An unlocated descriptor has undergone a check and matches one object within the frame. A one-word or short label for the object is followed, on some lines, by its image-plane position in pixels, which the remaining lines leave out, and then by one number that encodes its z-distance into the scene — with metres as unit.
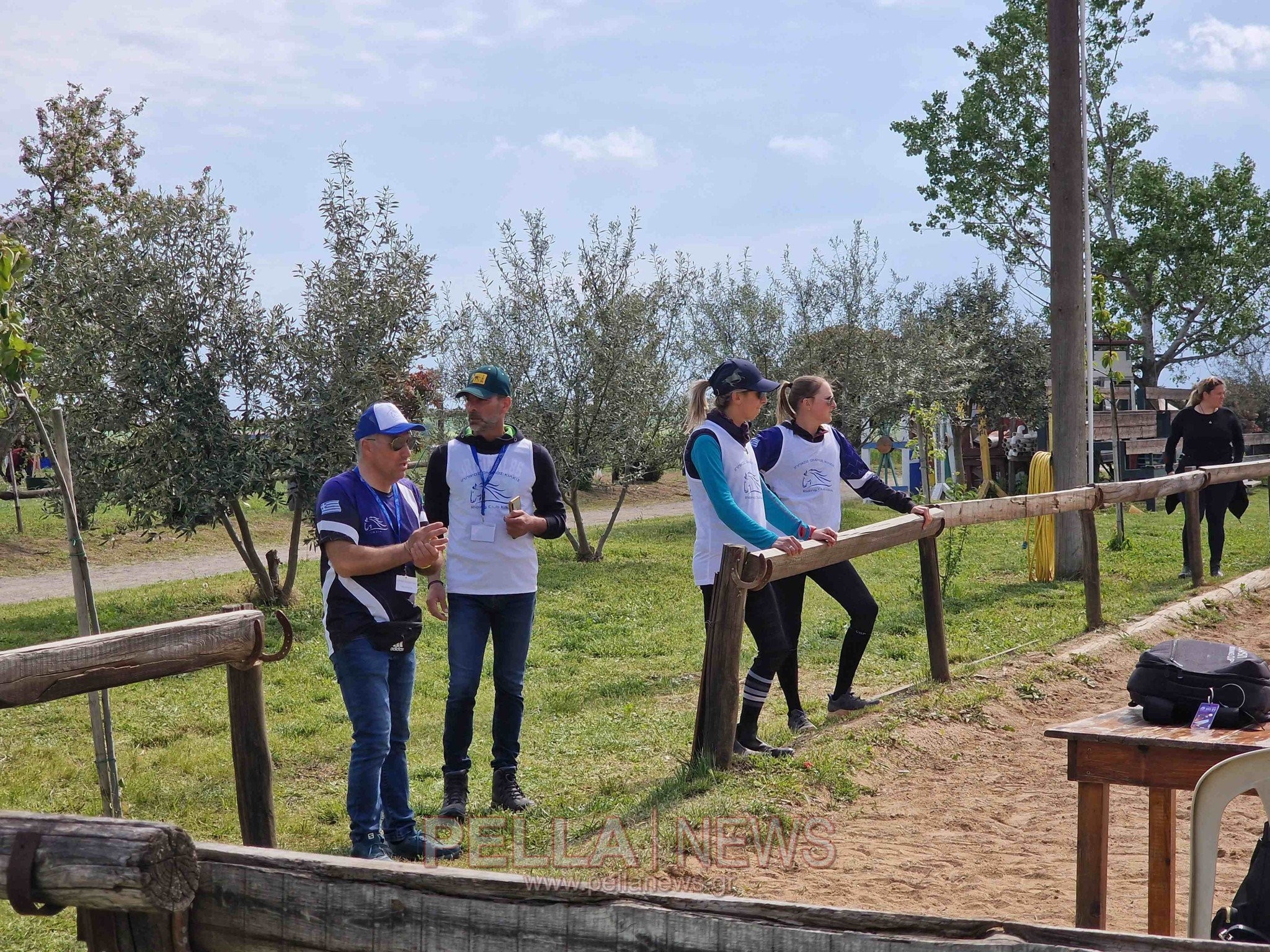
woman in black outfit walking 11.98
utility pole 11.56
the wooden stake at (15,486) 15.82
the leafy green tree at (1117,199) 30.25
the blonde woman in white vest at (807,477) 6.44
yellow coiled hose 12.26
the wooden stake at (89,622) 4.70
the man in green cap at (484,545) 5.20
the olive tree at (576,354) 16.61
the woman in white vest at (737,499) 5.62
